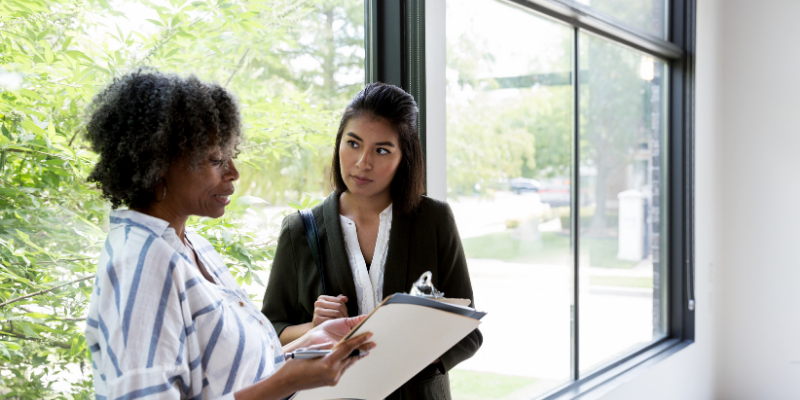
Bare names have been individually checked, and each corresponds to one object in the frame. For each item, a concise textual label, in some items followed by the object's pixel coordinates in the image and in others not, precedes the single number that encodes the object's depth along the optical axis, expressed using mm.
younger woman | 1352
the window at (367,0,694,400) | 2283
